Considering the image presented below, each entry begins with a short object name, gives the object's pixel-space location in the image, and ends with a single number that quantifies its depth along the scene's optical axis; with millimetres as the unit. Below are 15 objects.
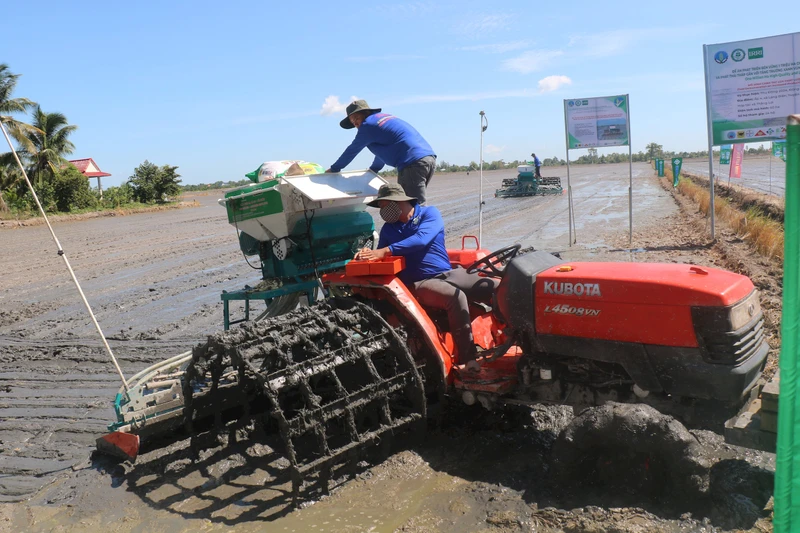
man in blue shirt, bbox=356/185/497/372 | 4191
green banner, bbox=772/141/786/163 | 19109
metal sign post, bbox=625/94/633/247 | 12334
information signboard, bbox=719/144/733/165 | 27914
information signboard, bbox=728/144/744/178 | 20078
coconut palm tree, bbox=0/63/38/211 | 35125
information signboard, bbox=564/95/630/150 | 12719
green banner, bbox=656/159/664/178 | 38762
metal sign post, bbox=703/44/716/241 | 10844
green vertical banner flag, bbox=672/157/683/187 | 26516
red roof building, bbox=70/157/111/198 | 55875
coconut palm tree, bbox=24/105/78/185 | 37812
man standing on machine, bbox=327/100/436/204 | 5659
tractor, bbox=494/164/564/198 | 26938
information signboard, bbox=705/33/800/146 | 10250
